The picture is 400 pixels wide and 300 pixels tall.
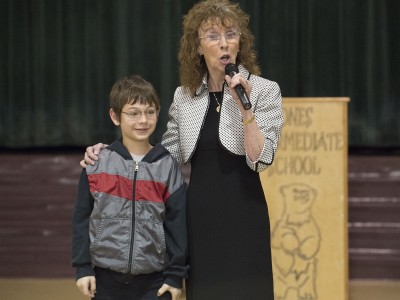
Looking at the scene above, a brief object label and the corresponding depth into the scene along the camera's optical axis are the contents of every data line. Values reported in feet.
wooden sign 27.27
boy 14.29
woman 14.65
